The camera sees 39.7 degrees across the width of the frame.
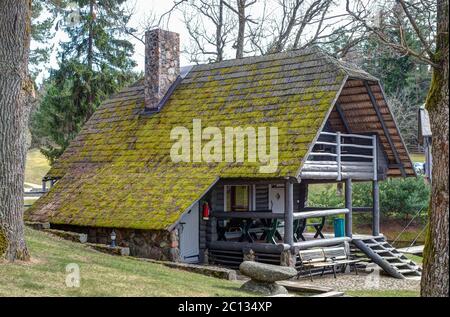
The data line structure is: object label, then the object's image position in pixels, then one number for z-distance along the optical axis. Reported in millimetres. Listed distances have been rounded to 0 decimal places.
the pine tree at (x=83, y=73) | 30688
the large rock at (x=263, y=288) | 12094
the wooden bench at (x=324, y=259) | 16750
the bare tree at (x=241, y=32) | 28438
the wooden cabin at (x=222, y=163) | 16859
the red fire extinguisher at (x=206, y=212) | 18156
